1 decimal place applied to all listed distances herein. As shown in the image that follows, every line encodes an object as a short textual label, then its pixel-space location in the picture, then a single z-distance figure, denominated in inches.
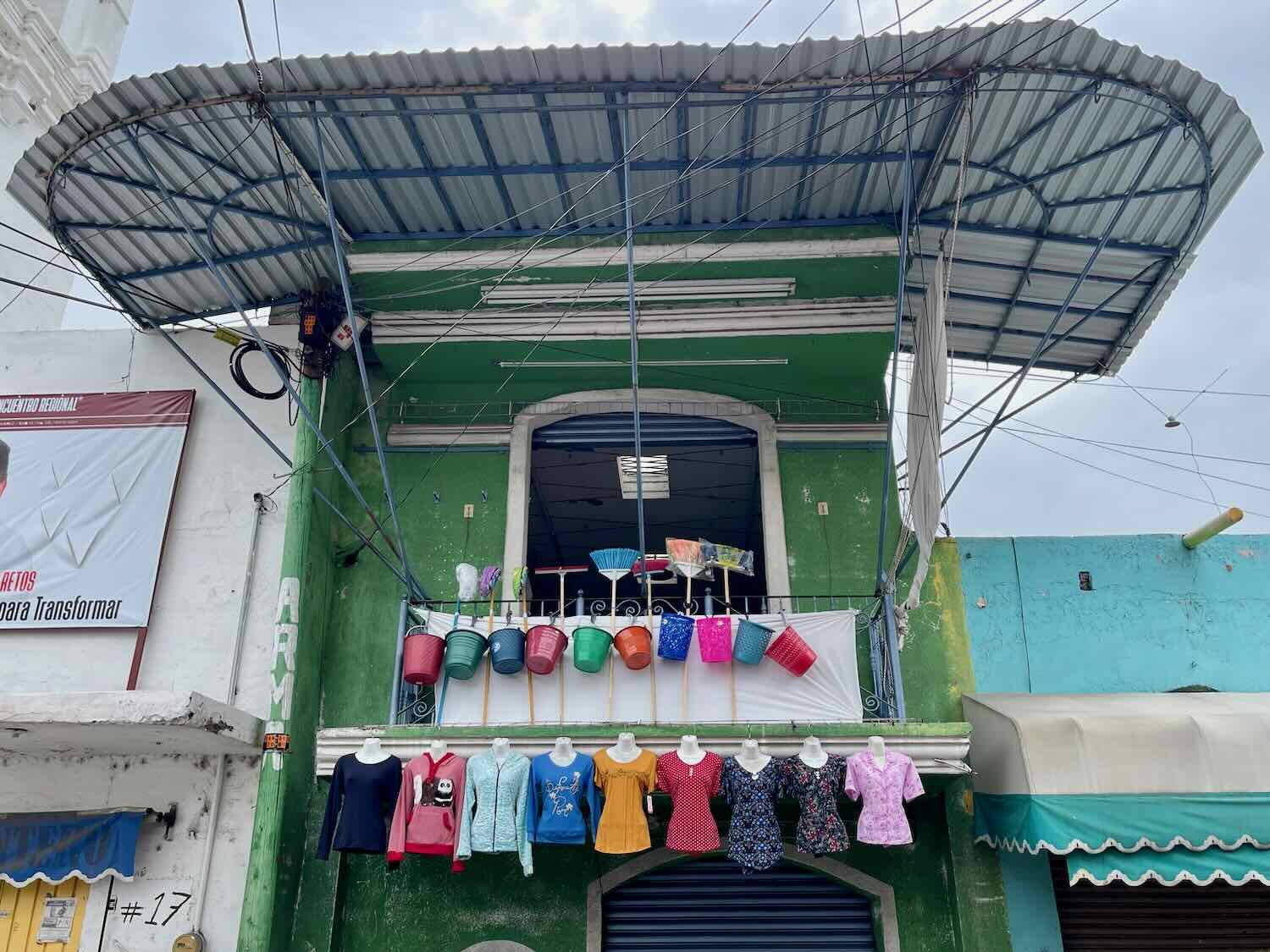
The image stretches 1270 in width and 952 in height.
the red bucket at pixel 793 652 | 321.1
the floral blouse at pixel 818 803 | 279.9
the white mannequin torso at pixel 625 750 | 289.7
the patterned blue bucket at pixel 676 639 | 323.3
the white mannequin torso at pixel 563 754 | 291.6
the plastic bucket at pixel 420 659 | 325.7
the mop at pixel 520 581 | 358.9
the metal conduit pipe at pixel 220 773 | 329.1
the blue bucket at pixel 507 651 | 323.0
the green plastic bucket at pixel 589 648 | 321.7
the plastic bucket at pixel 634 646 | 321.4
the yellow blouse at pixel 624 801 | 282.2
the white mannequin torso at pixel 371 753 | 297.6
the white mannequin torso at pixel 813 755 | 287.9
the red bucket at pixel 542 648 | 321.1
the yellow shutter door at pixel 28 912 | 330.0
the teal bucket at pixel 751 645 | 319.9
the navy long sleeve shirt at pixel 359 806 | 288.8
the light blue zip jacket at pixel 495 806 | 284.2
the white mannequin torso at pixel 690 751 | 289.9
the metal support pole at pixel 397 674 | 325.4
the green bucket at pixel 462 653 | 323.3
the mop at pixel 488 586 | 331.3
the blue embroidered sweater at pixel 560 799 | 284.2
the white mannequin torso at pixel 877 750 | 288.7
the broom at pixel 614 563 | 334.6
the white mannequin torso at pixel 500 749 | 293.4
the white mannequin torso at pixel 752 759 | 288.0
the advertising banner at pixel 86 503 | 374.0
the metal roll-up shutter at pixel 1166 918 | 317.1
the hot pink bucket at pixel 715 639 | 324.2
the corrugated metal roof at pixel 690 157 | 281.3
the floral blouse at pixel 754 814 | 278.4
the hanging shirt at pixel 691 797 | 283.4
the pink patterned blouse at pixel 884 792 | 281.1
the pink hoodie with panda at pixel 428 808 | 284.8
